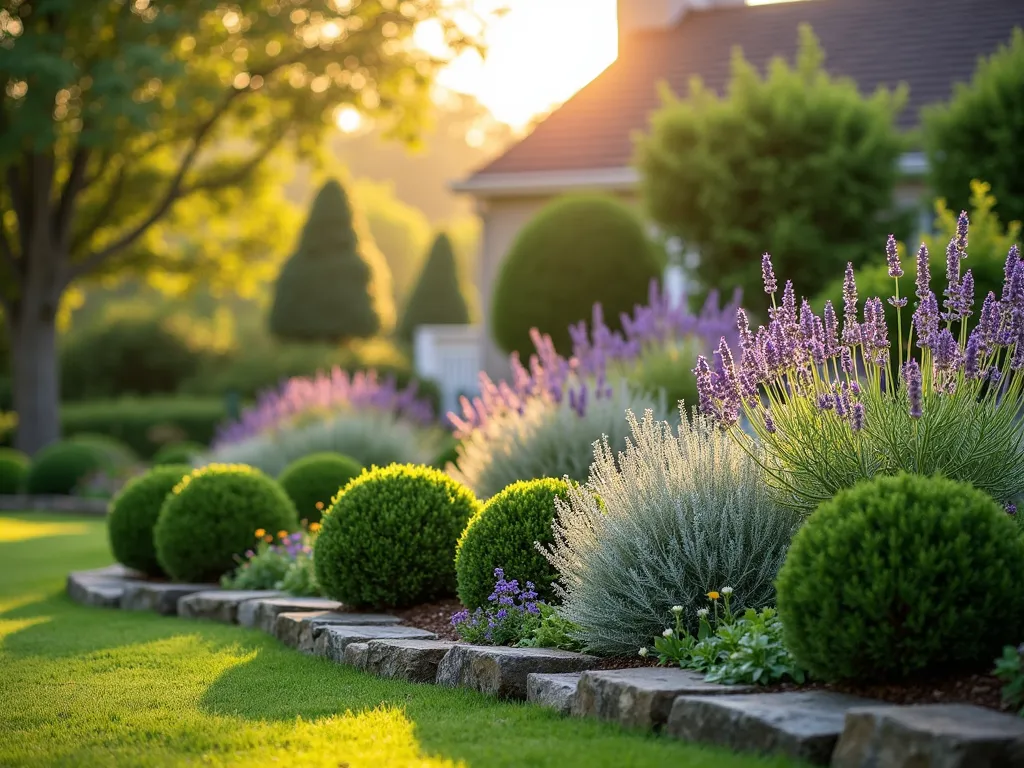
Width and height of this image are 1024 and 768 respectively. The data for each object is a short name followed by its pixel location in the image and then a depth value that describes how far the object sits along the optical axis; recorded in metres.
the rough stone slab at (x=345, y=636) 5.58
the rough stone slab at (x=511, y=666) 4.75
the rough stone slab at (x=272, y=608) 6.60
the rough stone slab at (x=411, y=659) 5.18
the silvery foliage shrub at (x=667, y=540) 4.72
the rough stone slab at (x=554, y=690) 4.45
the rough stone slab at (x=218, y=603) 7.12
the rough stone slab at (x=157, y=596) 7.68
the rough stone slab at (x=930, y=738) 3.17
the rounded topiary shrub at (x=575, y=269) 13.55
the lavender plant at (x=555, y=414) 7.47
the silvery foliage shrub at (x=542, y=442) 7.45
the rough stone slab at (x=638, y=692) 4.04
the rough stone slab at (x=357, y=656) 5.44
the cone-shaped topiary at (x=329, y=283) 26.03
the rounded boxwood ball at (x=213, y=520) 7.87
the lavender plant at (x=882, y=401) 4.46
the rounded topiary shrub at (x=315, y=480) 9.44
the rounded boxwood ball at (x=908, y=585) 3.67
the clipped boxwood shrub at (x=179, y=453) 15.01
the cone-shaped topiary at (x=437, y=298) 32.62
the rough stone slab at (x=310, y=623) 5.96
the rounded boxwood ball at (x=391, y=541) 6.18
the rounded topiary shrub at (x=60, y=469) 16.64
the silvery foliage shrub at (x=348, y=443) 11.52
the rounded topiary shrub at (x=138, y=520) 8.57
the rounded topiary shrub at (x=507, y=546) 5.49
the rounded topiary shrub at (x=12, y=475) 17.16
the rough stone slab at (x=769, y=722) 3.52
